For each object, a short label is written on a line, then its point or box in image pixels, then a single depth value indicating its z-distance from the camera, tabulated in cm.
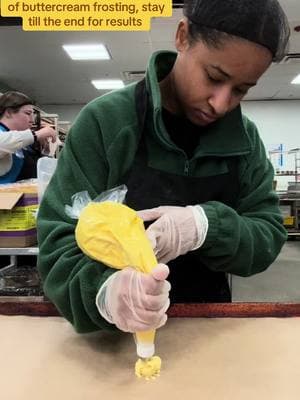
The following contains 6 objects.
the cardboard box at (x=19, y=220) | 197
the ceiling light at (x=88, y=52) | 563
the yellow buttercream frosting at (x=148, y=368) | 64
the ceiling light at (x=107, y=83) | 749
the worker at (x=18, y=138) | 233
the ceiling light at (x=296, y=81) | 728
